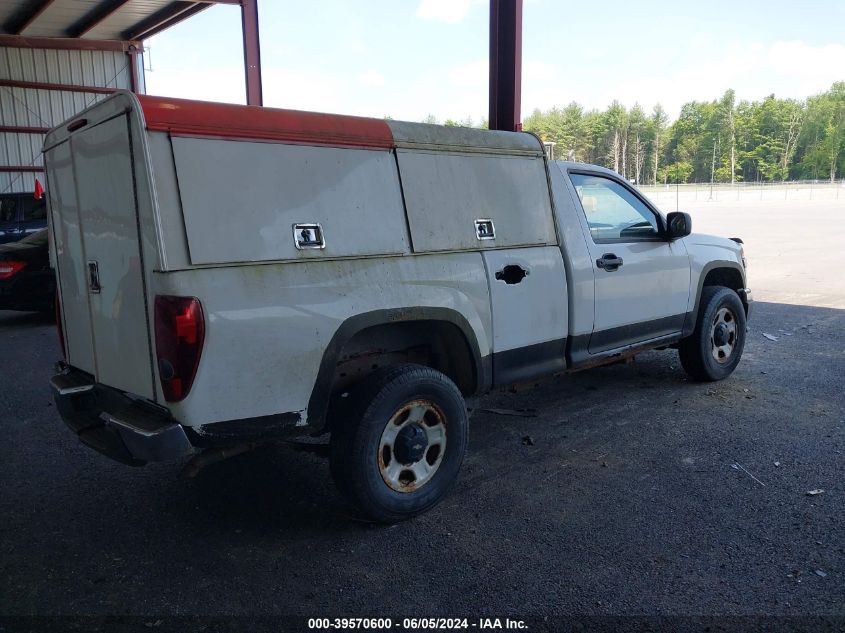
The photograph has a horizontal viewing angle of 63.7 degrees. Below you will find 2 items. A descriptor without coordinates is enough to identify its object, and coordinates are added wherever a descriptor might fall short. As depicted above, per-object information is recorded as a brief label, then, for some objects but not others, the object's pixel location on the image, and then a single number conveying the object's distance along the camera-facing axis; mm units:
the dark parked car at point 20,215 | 13133
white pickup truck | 2996
